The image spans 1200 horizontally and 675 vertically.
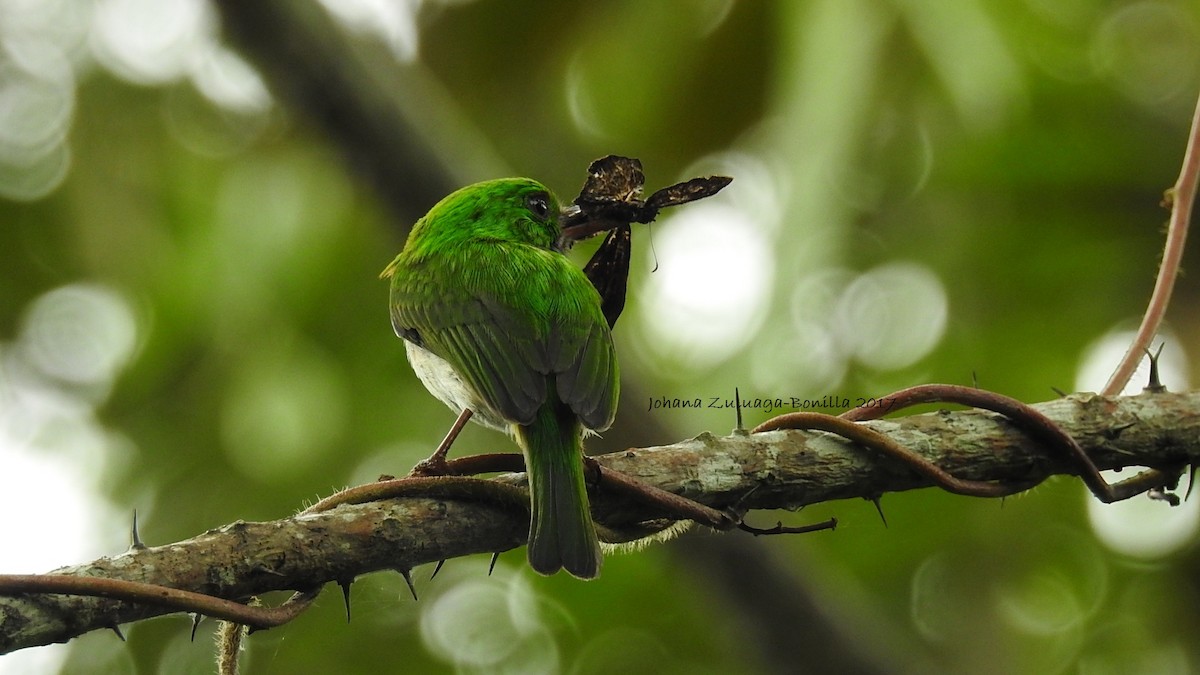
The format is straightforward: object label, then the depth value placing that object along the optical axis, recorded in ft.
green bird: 15.15
